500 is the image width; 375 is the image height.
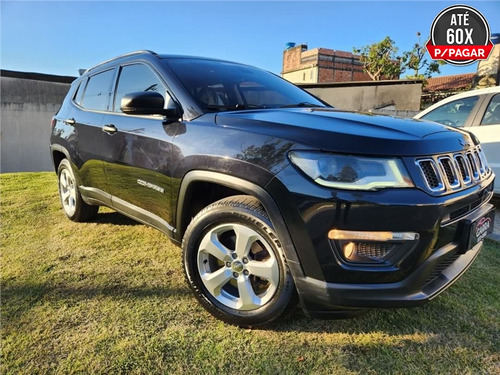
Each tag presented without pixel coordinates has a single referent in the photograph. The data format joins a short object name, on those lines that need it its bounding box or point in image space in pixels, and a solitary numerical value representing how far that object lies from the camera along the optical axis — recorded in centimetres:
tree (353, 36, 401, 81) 2501
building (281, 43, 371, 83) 3431
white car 473
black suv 165
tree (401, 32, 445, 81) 2364
